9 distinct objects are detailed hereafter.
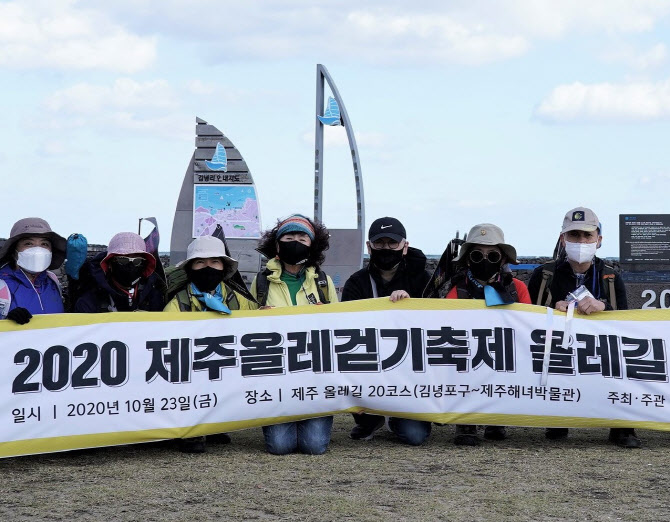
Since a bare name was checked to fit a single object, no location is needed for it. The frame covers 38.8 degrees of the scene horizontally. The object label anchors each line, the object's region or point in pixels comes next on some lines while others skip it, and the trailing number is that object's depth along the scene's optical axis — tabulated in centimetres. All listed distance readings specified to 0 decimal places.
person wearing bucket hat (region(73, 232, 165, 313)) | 640
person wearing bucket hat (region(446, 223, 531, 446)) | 645
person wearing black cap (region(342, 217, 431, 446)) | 657
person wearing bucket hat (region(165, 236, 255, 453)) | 639
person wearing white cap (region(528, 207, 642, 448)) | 659
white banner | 602
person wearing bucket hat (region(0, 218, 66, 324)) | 630
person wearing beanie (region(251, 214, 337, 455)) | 670
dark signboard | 1595
